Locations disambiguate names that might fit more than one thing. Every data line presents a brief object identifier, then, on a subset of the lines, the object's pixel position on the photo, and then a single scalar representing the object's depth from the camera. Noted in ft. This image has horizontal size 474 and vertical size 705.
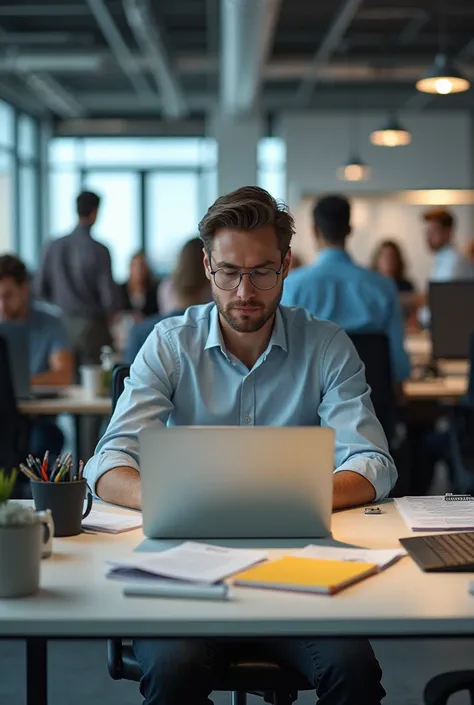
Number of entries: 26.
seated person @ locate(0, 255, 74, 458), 14.83
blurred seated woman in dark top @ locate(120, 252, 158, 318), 30.60
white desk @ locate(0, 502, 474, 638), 4.57
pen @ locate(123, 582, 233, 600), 4.88
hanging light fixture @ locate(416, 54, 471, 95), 20.80
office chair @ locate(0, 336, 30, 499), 13.16
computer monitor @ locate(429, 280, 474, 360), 16.55
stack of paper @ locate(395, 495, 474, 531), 6.31
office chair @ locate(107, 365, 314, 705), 6.06
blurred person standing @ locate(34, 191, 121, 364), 25.04
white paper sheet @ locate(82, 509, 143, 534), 6.31
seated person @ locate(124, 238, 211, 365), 13.08
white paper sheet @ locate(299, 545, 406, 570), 5.49
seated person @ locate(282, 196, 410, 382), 14.19
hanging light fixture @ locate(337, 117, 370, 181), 36.55
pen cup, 6.00
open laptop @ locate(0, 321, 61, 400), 13.51
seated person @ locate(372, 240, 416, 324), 29.55
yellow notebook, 4.99
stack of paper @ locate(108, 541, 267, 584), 5.10
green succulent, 5.33
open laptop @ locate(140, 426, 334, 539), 5.57
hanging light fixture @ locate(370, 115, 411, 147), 30.09
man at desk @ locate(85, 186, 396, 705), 7.29
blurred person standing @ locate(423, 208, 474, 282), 22.09
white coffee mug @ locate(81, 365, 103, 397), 14.61
